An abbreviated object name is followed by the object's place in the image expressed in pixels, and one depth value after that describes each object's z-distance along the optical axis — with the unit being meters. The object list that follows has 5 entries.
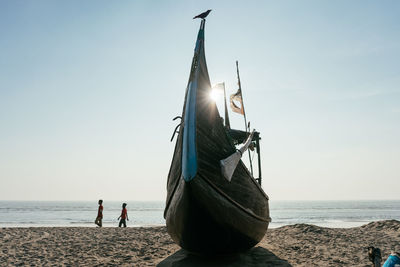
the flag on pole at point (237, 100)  12.32
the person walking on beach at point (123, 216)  16.59
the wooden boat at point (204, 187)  5.90
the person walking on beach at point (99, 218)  16.27
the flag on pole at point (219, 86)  9.72
